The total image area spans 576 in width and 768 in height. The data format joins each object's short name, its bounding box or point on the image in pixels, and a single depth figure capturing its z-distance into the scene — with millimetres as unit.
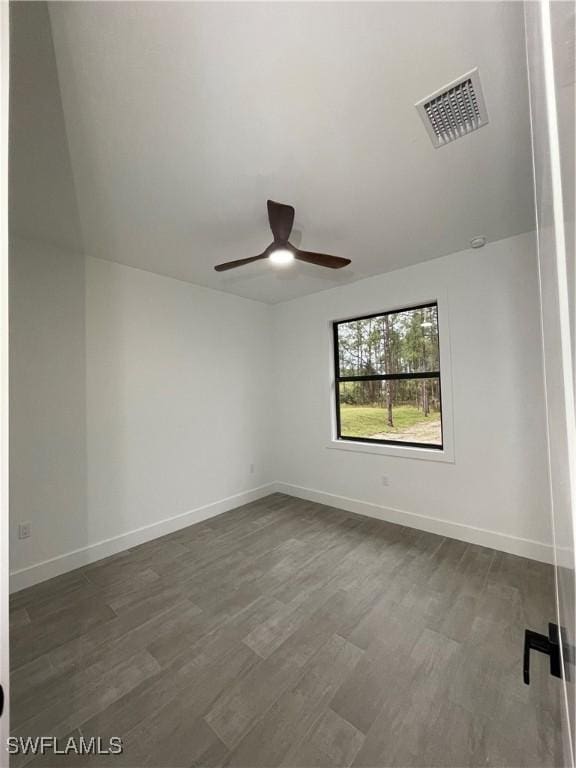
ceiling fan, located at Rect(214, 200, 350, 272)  1865
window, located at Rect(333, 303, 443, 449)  3195
